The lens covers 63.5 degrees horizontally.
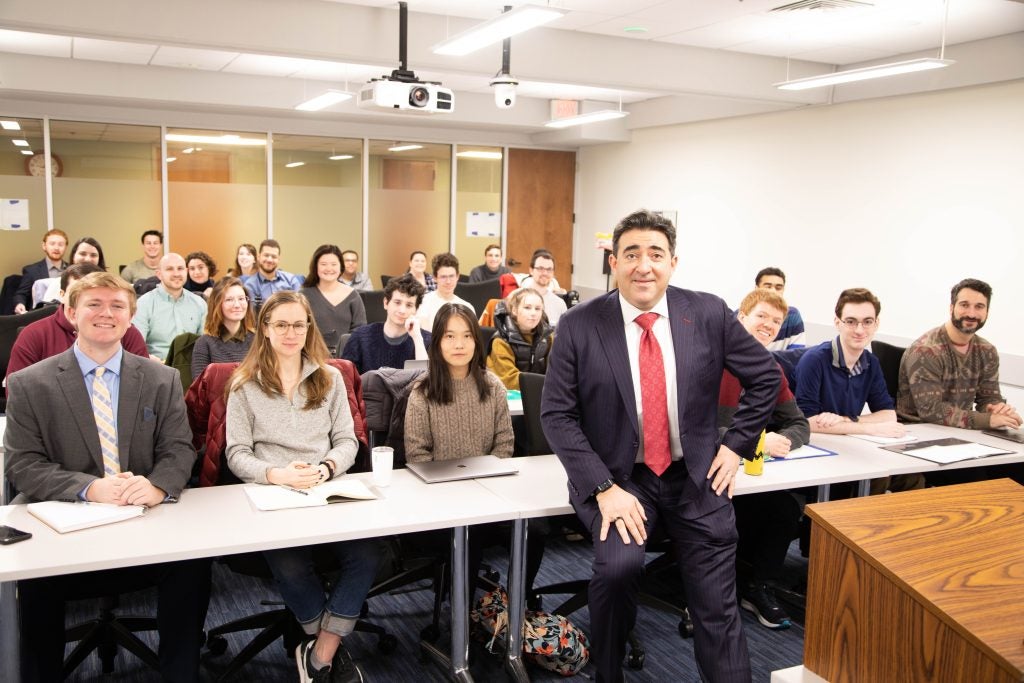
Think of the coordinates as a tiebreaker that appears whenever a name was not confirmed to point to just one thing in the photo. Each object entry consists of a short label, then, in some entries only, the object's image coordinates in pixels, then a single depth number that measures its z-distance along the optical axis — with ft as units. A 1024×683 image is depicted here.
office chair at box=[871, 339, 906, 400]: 14.32
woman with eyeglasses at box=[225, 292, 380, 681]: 8.51
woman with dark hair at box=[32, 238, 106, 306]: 19.72
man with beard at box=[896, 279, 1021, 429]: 12.69
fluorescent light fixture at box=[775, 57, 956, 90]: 16.92
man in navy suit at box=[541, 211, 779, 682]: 8.07
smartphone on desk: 6.81
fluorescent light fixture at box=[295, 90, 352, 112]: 24.89
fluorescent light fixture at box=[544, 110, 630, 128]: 26.86
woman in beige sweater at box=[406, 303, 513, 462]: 10.15
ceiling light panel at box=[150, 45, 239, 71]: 23.73
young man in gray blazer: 7.75
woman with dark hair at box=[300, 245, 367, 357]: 18.65
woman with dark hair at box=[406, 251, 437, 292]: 27.71
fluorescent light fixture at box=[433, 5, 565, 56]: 14.55
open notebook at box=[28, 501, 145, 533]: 7.21
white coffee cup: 8.80
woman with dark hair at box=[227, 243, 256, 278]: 25.99
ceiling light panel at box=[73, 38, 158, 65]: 22.82
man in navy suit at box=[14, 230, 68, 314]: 23.59
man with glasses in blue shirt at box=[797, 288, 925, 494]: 11.93
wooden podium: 3.92
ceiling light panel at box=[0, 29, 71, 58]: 22.02
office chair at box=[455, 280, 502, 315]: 24.32
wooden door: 36.37
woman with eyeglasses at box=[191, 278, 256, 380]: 13.19
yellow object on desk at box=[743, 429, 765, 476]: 9.46
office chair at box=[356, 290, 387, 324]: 21.40
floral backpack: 9.41
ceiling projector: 17.60
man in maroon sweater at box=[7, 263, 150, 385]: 11.47
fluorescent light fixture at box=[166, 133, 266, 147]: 30.55
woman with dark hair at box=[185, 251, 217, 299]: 21.45
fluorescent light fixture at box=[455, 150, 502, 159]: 35.47
